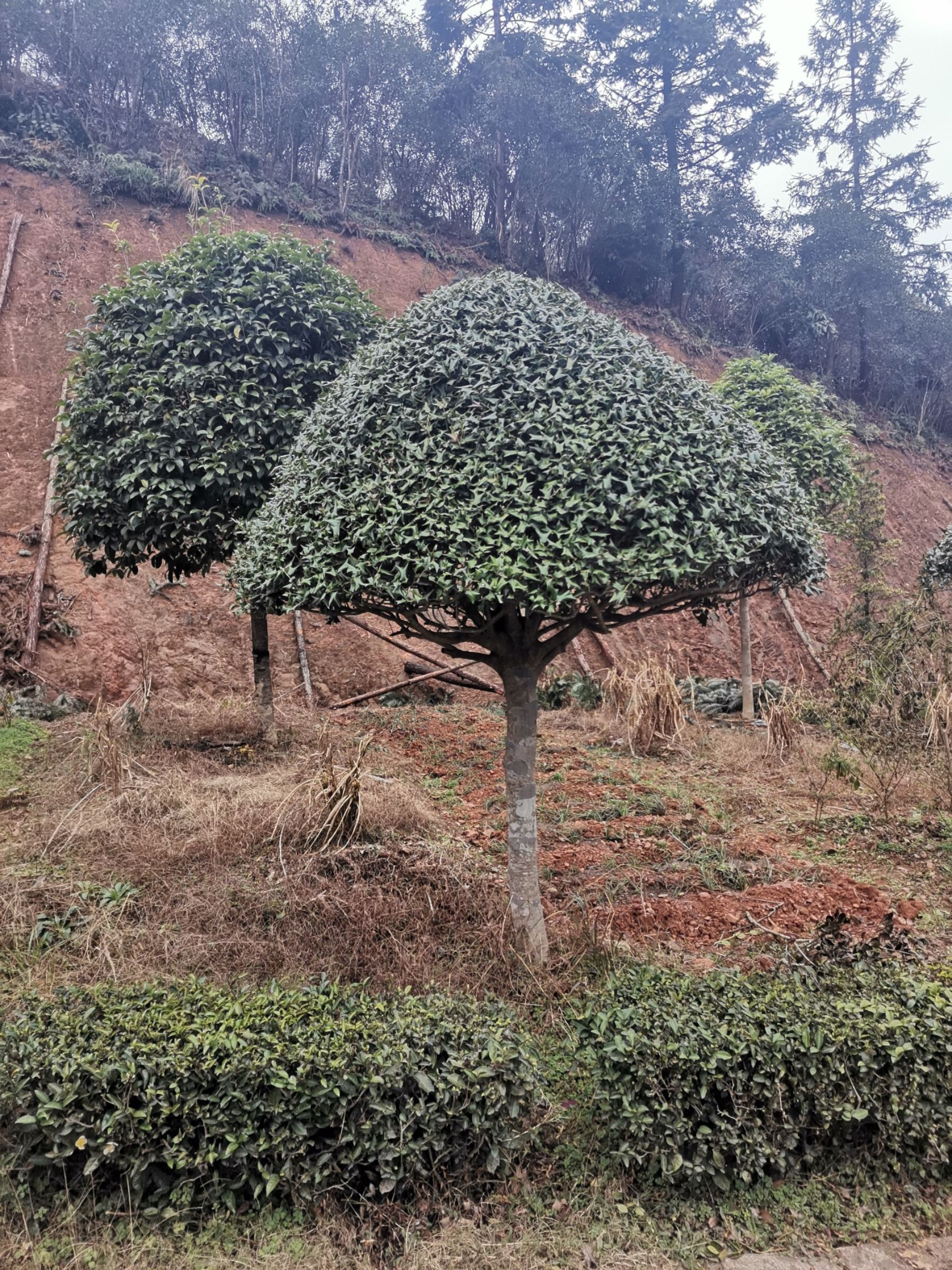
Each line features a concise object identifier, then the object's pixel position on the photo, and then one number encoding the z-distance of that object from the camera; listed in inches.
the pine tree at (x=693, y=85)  927.7
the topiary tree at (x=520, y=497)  146.3
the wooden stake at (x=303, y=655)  459.2
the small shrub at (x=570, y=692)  441.4
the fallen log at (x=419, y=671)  441.7
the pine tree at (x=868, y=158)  1024.2
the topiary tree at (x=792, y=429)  396.8
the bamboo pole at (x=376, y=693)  402.3
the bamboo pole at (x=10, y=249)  573.3
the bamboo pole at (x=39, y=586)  407.2
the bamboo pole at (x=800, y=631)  634.8
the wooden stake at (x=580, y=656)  549.5
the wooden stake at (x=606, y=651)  559.5
